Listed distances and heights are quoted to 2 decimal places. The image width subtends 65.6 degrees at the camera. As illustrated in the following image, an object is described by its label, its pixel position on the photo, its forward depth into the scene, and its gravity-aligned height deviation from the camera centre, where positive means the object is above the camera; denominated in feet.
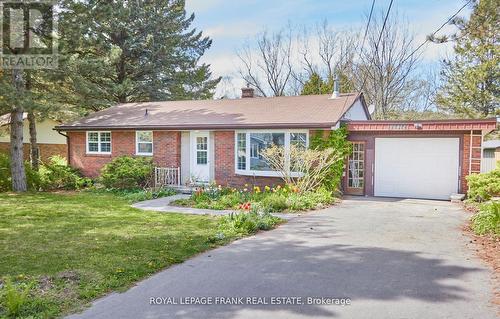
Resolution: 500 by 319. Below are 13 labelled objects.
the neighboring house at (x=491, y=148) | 71.32 -0.43
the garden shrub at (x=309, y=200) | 35.73 -5.18
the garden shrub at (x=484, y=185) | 36.78 -3.79
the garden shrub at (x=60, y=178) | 52.08 -4.37
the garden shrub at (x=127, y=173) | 49.26 -3.35
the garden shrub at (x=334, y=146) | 42.95 -0.05
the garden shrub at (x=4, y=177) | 48.62 -3.80
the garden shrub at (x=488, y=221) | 24.45 -5.07
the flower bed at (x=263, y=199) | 35.24 -5.20
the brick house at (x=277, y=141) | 42.45 +0.60
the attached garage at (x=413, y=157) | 41.14 -1.24
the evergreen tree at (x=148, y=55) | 71.31 +18.96
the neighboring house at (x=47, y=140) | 74.54 +1.29
